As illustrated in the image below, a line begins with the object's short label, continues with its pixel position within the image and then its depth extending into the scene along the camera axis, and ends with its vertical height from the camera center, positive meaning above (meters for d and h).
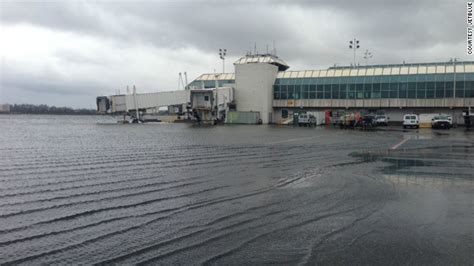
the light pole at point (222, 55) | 103.28 +13.55
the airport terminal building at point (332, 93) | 81.81 +4.05
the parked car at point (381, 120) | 74.44 -0.97
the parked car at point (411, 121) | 66.75 -1.01
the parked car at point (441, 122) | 65.19 -1.13
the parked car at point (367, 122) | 65.56 -1.15
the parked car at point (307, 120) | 76.13 -0.99
